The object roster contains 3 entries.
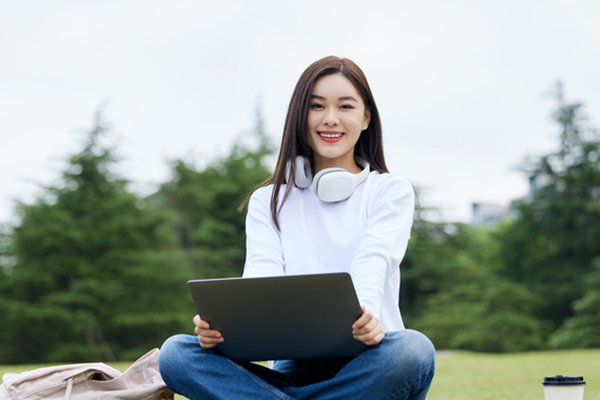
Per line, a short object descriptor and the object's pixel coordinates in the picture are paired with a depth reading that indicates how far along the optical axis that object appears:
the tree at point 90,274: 17.97
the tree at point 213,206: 21.47
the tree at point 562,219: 20.34
